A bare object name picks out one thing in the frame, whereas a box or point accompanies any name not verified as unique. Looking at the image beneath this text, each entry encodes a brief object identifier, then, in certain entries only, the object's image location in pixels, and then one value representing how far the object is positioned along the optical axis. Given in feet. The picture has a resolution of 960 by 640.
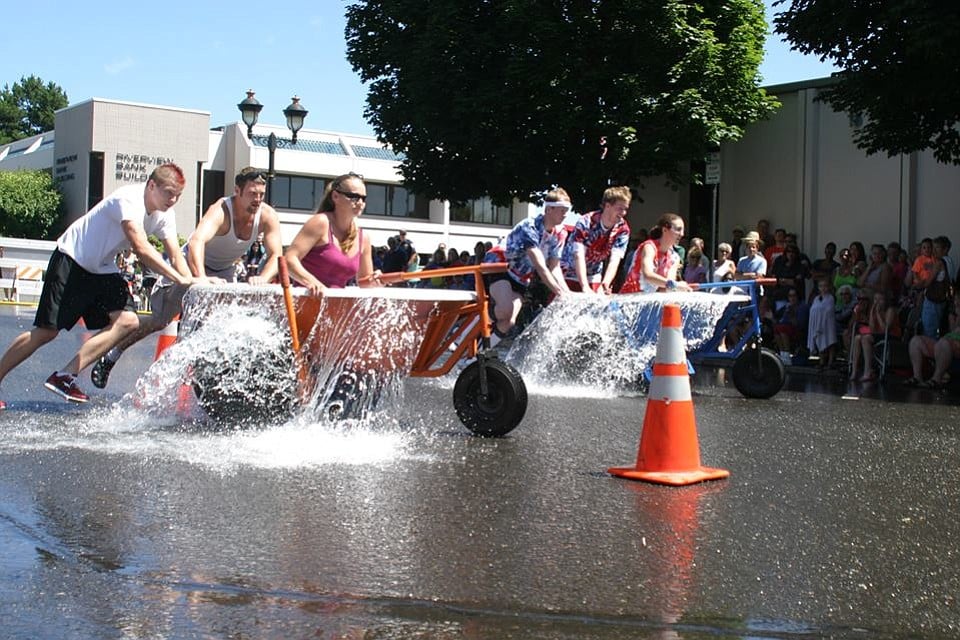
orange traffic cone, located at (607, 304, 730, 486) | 21.62
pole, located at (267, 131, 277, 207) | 81.44
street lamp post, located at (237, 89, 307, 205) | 79.97
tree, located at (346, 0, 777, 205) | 85.66
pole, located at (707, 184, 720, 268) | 74.69
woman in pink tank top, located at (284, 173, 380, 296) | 26.73
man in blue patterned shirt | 34.55
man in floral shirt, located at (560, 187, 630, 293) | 38.14
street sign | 74.09
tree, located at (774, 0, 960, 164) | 51.72
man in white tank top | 27.86
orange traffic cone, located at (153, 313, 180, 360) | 33.50
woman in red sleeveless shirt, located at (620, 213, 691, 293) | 40.24
